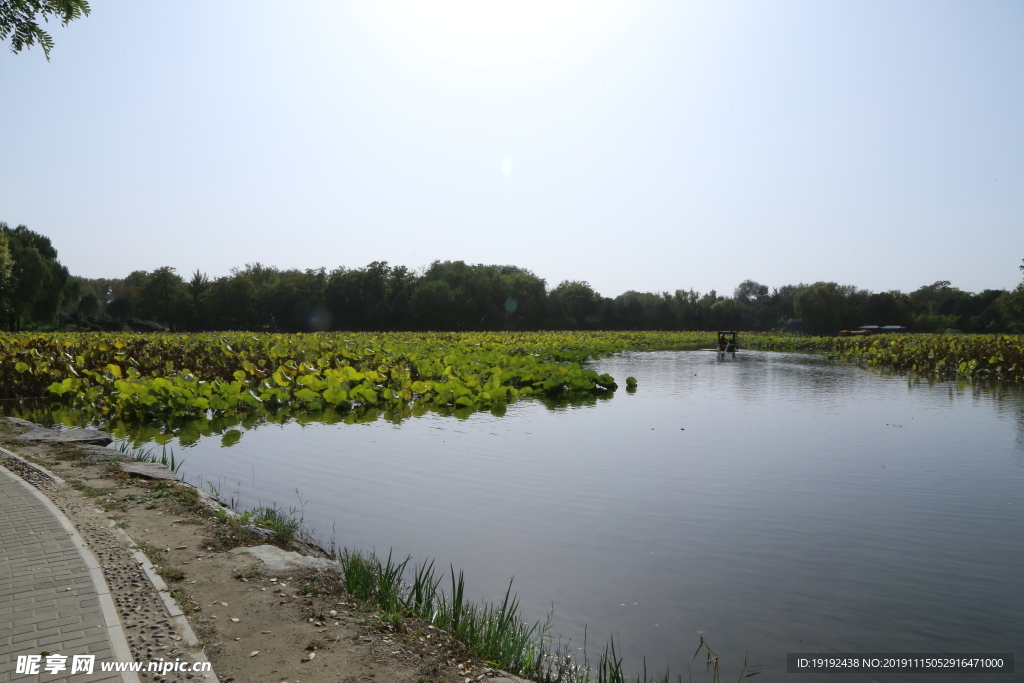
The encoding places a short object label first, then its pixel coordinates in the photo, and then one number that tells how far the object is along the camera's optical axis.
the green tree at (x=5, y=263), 32.50
